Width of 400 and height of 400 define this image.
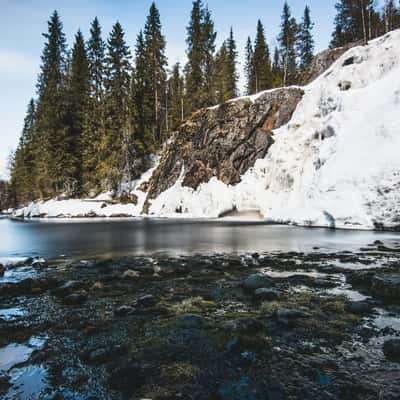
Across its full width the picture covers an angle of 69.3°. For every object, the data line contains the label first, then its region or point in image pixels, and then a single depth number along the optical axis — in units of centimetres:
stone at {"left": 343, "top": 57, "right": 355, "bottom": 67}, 2552
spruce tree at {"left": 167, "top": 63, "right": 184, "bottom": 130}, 4116
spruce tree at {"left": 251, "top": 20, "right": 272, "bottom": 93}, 4406
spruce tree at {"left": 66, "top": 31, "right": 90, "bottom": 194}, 3916
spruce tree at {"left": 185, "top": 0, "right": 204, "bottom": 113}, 3994
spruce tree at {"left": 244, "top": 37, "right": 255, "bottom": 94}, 4741
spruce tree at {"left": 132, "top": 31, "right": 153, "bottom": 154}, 4019
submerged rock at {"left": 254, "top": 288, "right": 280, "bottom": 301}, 479
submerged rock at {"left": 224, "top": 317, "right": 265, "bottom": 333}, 361
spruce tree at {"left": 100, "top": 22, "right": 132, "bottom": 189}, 3562
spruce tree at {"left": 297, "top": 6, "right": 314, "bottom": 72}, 4728
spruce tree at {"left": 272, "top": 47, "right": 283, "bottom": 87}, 4353
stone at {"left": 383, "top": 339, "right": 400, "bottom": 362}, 288
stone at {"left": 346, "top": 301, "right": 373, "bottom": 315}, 408
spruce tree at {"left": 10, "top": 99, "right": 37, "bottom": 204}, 4800
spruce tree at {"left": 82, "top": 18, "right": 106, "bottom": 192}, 3744
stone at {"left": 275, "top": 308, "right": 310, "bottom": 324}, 387
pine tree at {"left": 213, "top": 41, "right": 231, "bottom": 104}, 3809
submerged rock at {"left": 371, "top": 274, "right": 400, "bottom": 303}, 466
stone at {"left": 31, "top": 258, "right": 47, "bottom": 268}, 778
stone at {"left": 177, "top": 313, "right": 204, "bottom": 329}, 380
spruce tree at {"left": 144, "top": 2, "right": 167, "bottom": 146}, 4150
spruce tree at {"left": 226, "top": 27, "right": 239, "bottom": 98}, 4305
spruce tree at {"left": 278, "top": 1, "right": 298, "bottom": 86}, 4449
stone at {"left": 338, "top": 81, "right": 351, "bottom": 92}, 2317
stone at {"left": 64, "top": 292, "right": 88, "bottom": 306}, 468
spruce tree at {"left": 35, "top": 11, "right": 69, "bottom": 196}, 3841
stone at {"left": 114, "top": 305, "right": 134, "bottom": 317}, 415
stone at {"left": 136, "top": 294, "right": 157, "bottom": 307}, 455
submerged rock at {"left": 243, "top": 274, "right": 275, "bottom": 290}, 532
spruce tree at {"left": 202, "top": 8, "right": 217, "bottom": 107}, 4084
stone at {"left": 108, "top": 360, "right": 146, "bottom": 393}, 252
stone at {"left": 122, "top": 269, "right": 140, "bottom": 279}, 630
